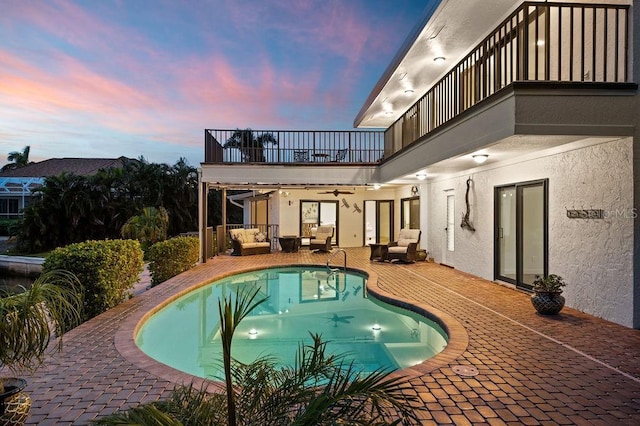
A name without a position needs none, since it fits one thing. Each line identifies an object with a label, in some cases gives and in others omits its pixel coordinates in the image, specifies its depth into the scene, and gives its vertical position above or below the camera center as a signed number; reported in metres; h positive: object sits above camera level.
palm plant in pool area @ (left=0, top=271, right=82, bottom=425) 2.53 -0.72
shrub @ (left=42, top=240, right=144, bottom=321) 6.66 -0.91
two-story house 5.46 +1.23
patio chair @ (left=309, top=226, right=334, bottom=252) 16.61 -1.00
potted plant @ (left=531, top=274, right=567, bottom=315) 6.33 -1.26
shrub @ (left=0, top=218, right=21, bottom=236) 32.09 -0.91
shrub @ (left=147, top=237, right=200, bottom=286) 10.12 -1.14
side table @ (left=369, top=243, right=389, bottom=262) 13.33 -1.20
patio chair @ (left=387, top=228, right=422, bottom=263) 12.90 -1.04
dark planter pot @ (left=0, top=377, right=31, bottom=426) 2.81 -1.36
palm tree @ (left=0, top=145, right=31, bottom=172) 45.22 +5.98
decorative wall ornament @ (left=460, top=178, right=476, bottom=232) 10.47 +0.02
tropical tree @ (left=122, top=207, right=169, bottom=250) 18.27 -0.61
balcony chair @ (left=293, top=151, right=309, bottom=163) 14.83 +2.18
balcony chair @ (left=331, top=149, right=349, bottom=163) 15.05 +2.25
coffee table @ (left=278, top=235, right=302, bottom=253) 16.91 -1.17
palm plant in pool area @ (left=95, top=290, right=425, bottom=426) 1.81 -0.93
